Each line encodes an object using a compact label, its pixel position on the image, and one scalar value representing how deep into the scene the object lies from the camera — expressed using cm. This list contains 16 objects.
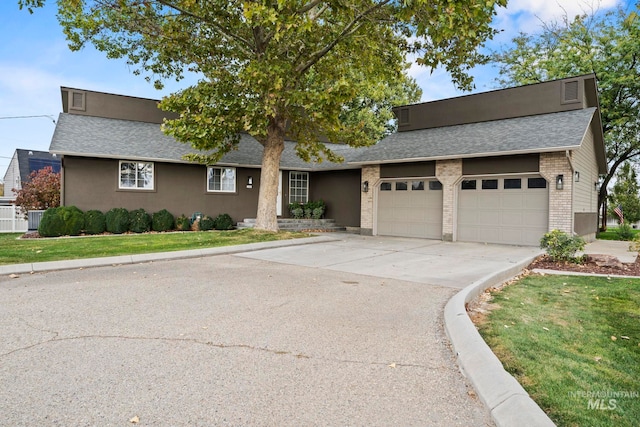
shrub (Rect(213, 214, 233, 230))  1672
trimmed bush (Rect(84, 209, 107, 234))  1424
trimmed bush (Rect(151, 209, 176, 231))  1545
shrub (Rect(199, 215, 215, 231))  1633
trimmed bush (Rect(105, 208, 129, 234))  1454
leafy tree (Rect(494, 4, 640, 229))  1934
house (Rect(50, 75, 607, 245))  1225
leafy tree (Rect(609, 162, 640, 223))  2241
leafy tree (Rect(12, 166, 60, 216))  1733
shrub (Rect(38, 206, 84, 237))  1334
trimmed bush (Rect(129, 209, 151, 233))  1500
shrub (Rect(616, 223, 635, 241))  1672
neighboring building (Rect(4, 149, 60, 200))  3020
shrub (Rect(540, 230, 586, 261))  884
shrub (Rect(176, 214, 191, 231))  1608
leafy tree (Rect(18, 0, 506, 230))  1116
